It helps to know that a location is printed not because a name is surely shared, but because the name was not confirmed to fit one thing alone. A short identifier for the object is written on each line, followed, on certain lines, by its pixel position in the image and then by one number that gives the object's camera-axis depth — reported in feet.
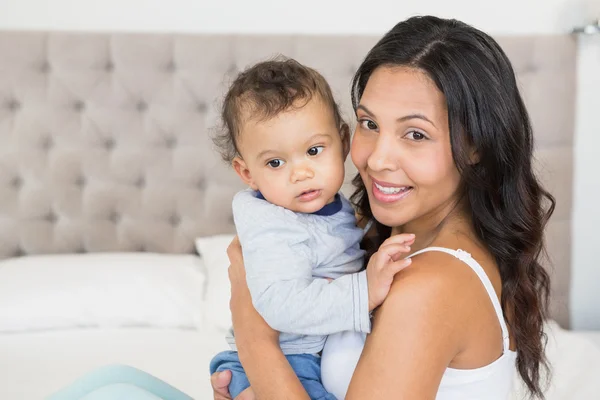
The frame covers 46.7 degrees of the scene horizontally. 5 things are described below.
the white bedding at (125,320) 7.77
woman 3.77
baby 4.13
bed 9.70
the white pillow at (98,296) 8.57
